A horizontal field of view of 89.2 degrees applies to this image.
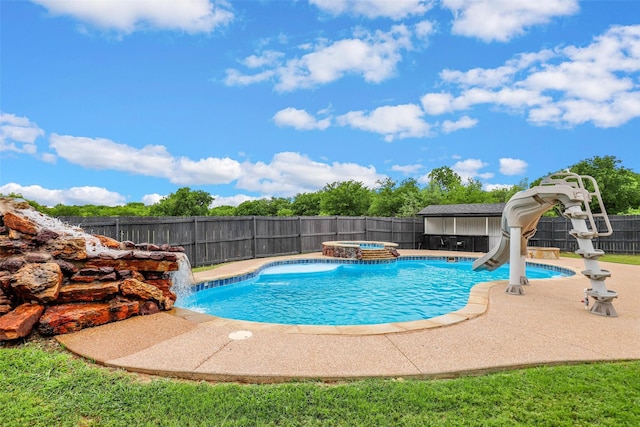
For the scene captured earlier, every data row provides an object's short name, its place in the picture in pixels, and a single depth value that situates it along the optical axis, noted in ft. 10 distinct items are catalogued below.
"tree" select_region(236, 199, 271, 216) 163.32
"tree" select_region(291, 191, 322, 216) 138.10
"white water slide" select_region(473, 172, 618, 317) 16.39
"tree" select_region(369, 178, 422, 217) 89.97
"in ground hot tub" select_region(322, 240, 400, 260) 42.04
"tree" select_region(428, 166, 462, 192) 154.81
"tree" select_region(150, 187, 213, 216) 136.46
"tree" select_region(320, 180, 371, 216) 96.48
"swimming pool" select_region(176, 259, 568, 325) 20.15
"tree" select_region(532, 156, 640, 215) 68.23
